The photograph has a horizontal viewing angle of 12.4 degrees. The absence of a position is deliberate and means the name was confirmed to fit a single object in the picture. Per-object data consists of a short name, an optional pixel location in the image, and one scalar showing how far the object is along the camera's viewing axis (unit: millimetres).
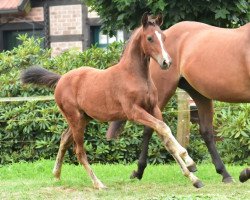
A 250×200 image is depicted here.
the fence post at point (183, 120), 17008
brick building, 29862
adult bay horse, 12772
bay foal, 11264
